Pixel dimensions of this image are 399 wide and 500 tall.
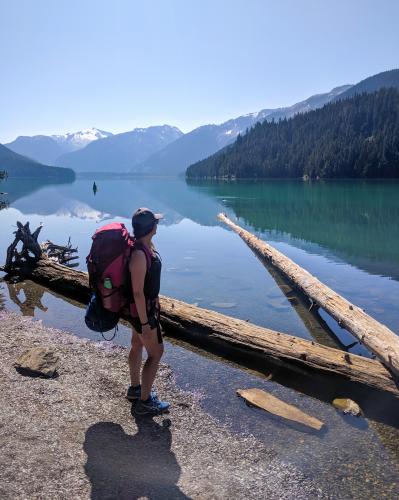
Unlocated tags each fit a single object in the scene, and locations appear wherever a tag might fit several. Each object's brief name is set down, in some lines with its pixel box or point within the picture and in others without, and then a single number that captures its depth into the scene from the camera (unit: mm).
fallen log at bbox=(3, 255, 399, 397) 8391
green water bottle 6398
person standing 6371
